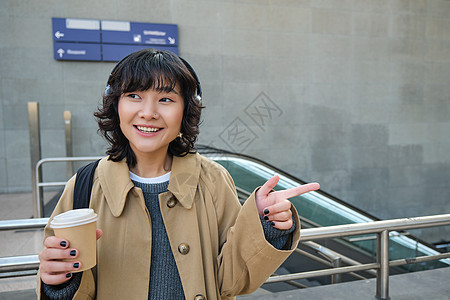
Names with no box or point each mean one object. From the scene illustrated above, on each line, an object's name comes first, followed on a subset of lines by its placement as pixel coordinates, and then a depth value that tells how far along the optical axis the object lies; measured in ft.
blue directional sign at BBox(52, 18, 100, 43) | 17.91
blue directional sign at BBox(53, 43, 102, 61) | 18.12
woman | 2.84
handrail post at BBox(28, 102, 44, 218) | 14.44
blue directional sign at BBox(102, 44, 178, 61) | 18.75
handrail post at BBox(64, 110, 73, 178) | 15.40
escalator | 10.82
